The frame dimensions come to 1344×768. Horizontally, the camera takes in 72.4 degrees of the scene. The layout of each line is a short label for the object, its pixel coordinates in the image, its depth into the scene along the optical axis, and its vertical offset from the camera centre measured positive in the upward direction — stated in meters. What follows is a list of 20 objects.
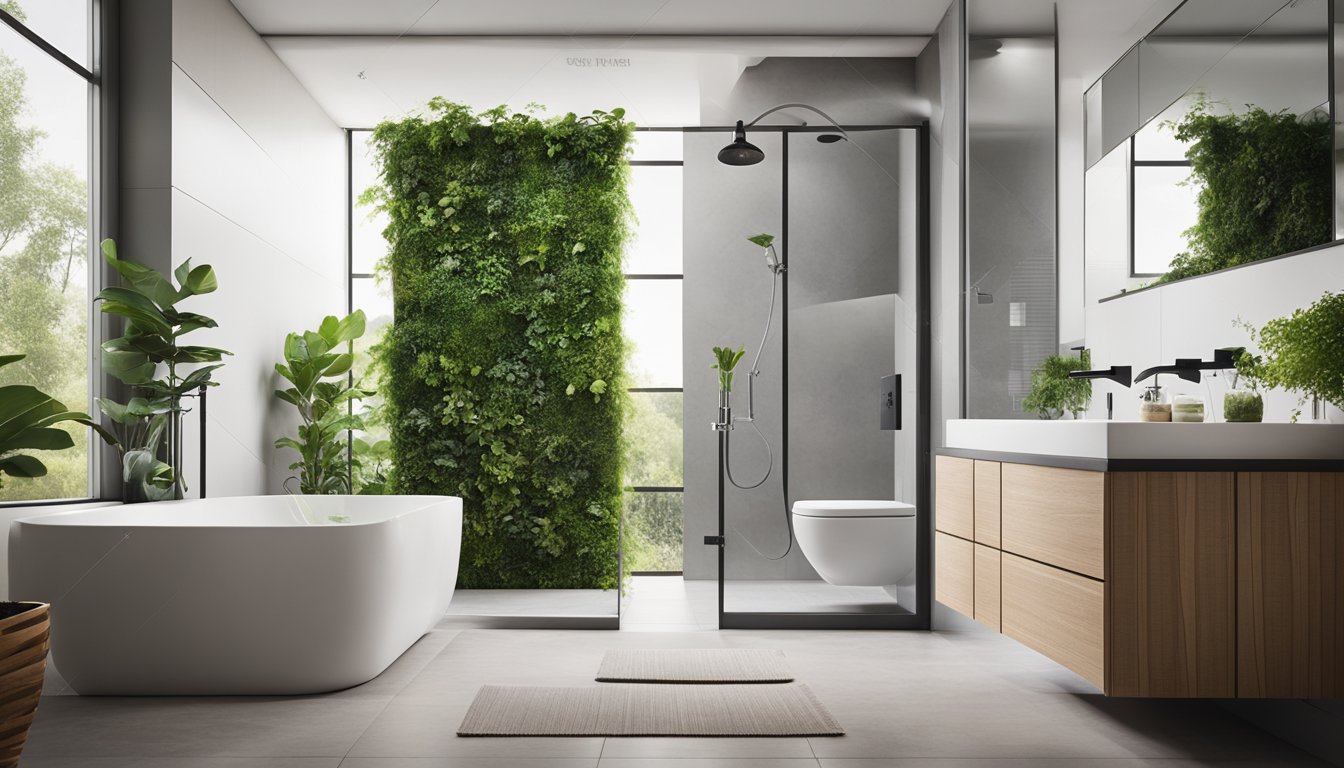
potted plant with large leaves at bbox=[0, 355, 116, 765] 2.33 -0.59
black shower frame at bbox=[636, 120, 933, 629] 4.18 -0.36
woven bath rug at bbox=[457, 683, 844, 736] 2.72 -0.99
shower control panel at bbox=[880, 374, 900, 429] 4.27 -0.03
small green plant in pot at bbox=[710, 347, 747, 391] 4.37 +0.16
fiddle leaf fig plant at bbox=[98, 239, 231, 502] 3.50 +0.14
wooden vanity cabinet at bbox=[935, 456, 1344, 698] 2.24 -0.46
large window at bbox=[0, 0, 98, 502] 3.31 +0.72
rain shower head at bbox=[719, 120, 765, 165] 4.37 +1.17
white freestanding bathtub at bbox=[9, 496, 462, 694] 2.92 -0.65
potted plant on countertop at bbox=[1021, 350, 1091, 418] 3.39 +0.03
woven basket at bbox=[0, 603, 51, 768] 2.33 -0.72
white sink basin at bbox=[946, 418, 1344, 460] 2.25 -0.11
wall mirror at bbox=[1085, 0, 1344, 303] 2.34 +0.73
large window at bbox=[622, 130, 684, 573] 5.62 +0.31
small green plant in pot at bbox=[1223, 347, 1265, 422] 2.39 +0.00
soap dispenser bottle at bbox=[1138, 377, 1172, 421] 2.58 -0.03
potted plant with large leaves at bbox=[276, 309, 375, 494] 4.70 -0.01
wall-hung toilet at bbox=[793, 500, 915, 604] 4.05 -0.64
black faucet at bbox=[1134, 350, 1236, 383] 2.50 +0.08
